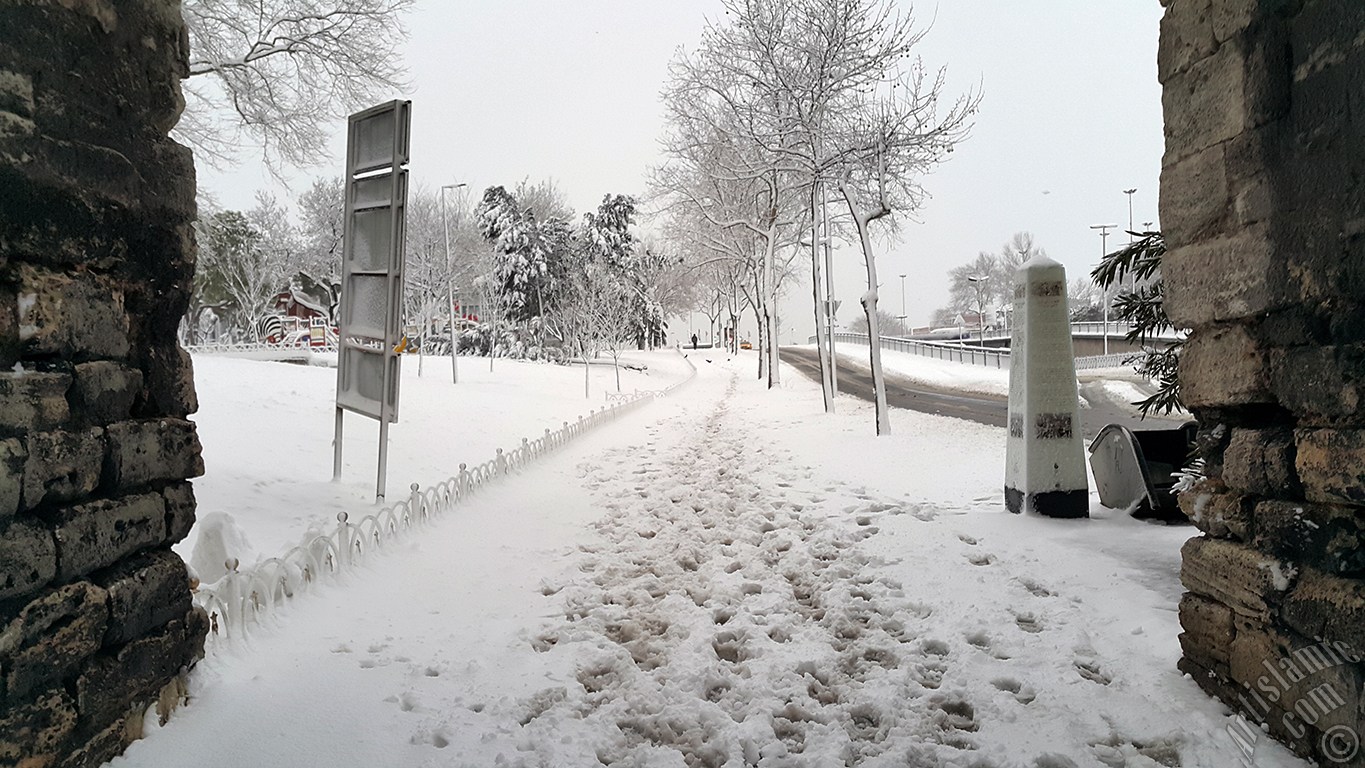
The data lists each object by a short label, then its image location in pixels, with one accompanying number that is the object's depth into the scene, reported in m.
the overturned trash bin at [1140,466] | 5.78
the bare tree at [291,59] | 10.67
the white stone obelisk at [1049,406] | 6.17
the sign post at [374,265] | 6.90
